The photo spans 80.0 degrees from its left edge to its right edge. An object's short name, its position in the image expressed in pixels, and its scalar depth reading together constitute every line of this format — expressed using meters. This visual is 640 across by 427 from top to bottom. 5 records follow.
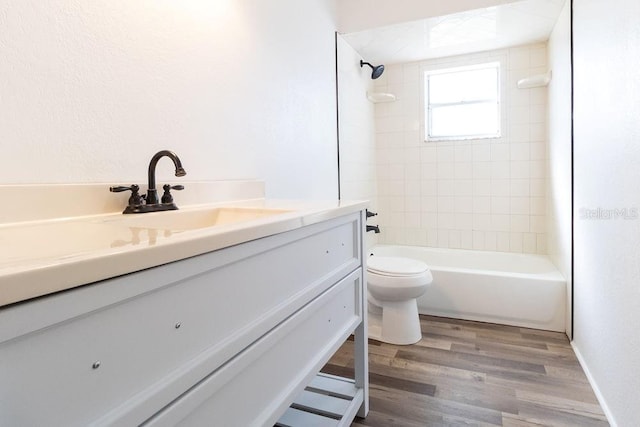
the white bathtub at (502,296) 2.37
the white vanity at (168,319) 0.42
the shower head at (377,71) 3.21
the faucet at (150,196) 1.08
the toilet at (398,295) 2.21
